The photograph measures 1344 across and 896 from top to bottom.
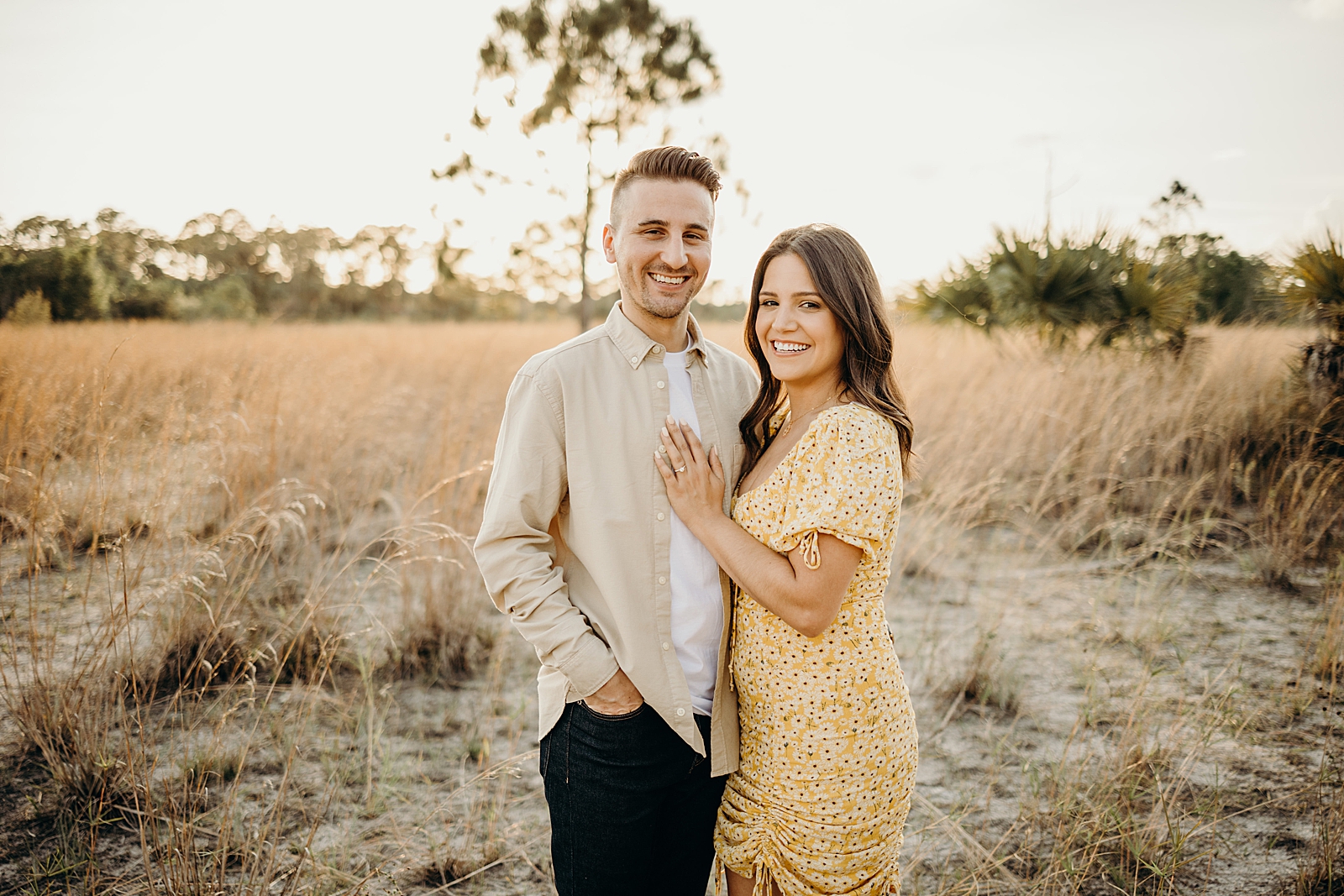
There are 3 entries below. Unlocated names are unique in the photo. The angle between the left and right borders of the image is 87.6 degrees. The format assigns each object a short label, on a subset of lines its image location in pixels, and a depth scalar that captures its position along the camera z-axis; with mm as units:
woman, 1588
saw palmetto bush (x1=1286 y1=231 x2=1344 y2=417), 5465
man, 1625
